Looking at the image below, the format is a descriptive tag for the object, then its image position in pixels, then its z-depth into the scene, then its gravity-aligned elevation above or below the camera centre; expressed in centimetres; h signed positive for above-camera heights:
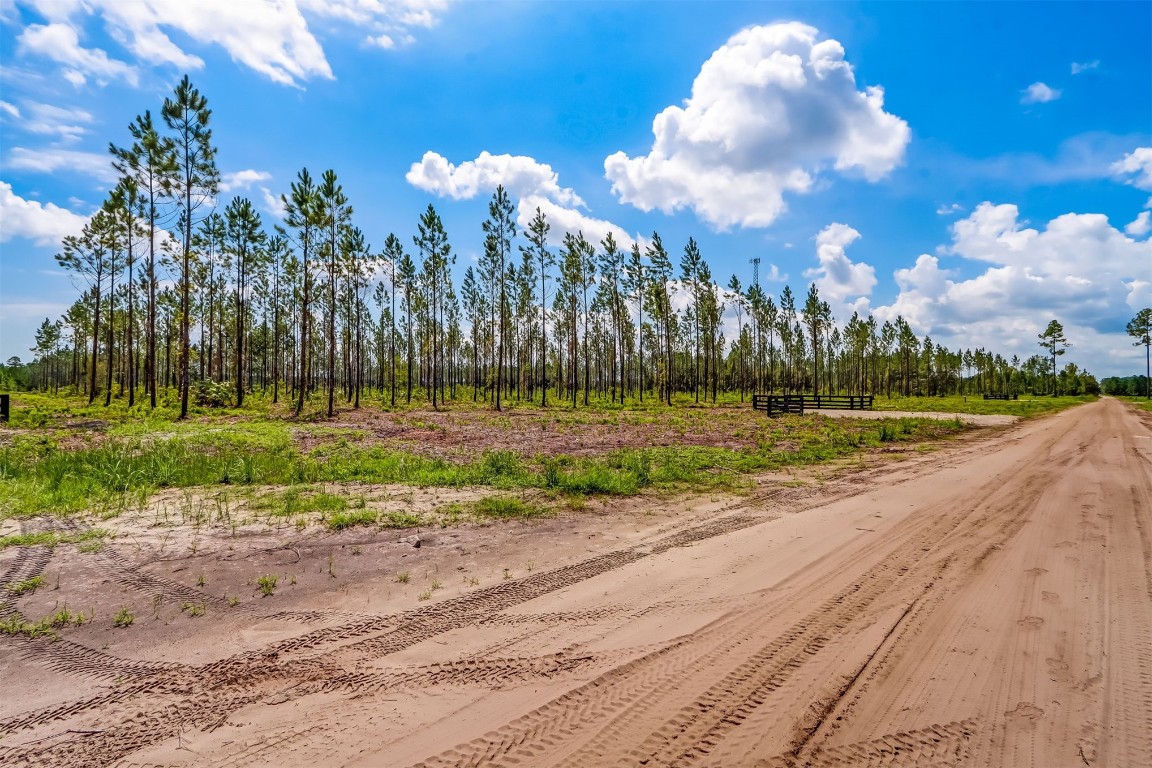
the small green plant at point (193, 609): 459 -213
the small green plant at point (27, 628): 416 -210
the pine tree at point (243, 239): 3406 +1123
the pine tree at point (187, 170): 2288 +1109
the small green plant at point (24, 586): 489 -203
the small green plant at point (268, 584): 506 -211
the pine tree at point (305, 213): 2823 +1059
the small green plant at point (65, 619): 433 -210
